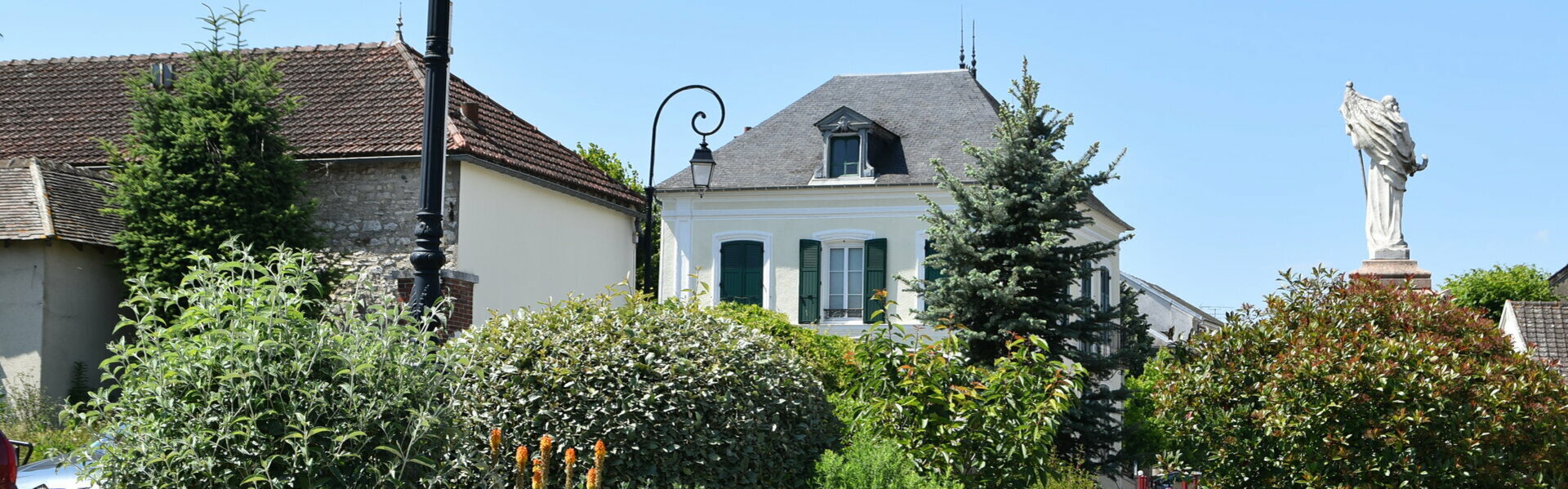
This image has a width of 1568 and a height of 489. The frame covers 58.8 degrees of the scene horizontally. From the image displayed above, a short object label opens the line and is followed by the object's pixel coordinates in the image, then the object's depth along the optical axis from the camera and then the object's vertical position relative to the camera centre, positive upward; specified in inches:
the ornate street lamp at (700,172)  706.8 +75.1
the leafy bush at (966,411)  366.3 -23.5
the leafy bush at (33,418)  620.4 -52.8
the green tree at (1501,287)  1732.3 +56.8
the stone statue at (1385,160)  633.0 +78.4
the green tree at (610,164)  1696.6 +190.0
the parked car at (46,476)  409.4 -50.2
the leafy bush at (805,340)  517.7 -8.3
